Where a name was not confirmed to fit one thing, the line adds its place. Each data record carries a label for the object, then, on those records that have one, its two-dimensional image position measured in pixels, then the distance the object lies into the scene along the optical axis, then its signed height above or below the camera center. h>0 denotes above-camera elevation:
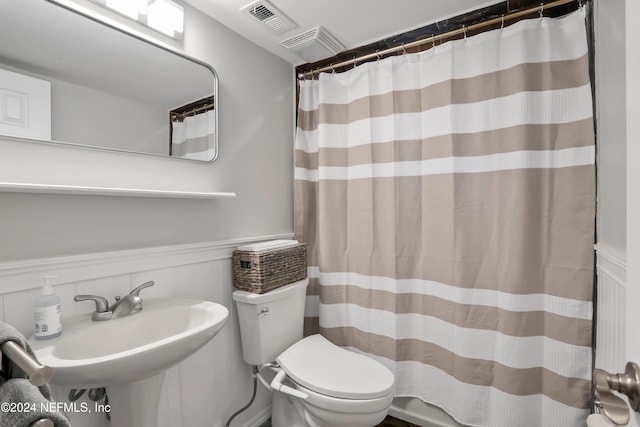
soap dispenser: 0.87 -0.32
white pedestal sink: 0.74 -0.42
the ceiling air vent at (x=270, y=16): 1.39 +0.93
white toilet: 1.19 -0.73
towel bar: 0.51 -0.28
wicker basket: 1.45 -0.32
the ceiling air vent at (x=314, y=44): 1.62 +0.92
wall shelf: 0.86 +0.05
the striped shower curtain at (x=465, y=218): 1.24 -0.06
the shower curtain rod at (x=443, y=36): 1.28 +0.86
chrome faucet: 1.03 -0.35
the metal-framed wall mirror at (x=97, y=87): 0.95 +0.45
